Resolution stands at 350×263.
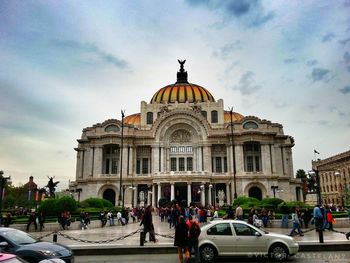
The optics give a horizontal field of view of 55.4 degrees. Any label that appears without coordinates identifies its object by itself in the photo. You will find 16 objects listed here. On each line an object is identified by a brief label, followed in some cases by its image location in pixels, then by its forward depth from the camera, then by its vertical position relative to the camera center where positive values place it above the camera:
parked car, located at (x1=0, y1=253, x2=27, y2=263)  6.65 -1.14
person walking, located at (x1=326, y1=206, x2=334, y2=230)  23.55 -1.32
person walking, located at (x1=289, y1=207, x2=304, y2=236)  21.42 -1.58
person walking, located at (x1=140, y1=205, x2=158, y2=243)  18.53 -1.18
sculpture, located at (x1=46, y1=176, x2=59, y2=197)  41.28 +2.09
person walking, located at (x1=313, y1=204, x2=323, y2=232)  20.72 -1.00
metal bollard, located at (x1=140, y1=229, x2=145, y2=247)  17.00 -1.94
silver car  13.20 -1.66
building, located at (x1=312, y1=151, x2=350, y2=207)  73.16 +5.21
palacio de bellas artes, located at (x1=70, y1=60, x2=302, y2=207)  61.38 +7.71
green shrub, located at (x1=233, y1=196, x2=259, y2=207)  41.40 -0.22
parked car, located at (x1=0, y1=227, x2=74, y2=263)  10.83 -1.54
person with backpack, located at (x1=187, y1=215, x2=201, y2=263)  12.58 -1.28
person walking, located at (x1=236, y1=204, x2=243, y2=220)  25.62 -0.99
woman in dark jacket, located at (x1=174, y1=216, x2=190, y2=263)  12.62 -1.43
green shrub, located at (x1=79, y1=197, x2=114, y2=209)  47.25 -0.28
